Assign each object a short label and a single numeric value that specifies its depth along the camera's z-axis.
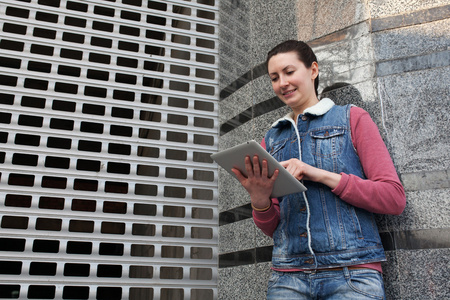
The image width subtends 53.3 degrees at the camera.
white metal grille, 3.83
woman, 2.23
